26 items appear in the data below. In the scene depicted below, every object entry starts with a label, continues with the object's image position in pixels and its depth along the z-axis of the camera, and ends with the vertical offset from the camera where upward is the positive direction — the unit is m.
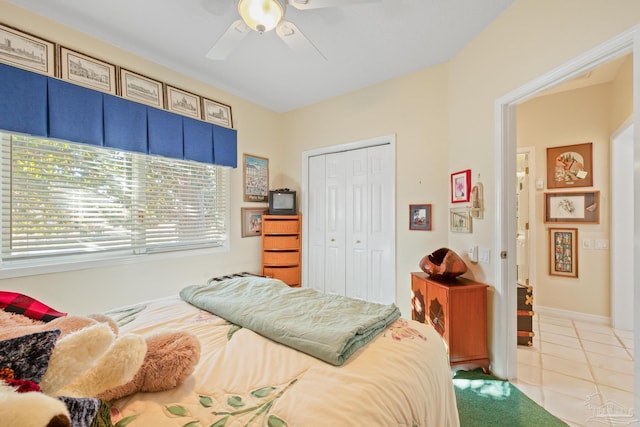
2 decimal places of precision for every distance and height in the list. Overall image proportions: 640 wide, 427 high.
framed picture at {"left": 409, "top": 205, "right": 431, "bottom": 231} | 2.63 -0.07
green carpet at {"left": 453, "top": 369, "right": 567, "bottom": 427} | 1.57 -1.27
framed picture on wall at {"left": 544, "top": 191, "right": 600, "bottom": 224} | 2.94 +0.02
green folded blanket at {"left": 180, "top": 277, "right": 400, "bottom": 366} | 0.98 -0.48
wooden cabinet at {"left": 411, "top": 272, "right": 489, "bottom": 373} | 1.99 -0.85
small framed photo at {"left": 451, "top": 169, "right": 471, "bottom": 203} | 2.27 +0.22
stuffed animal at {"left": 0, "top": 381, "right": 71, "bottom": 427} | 0.35 -0.27
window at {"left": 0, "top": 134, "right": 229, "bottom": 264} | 1.83 +0.10
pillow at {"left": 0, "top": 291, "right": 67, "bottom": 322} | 0.97 -0.36
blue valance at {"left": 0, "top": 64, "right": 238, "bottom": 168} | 1.75 +0.76
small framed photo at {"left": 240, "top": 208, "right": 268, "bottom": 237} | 3.27 -0.12
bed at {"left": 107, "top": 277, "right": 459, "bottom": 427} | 0.68 -0.53
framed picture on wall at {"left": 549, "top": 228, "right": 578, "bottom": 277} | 3.05 -0.50
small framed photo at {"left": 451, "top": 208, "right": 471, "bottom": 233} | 2.28 -0.09
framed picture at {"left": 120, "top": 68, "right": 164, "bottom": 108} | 2.25 +1.12
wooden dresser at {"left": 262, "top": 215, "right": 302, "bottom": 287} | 3.39 -0.47
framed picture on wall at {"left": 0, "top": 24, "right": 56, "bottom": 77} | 1.73 +1.12
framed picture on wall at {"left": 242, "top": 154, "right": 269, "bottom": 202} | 3.29 +0.44
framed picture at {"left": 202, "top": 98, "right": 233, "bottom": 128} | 2.85 +1.12
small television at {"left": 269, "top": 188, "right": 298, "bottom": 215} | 3.44 +0.13
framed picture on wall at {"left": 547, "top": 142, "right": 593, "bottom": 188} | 2.97 +0.51
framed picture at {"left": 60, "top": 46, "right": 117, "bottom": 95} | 1.95 +1.12
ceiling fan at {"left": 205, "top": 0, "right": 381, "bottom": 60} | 1.48 +1.15
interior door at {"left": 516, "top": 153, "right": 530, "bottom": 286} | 3.31 -0.11
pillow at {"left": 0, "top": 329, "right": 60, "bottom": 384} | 0.49 -0.27
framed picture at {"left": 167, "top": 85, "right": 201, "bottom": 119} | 2.56 +1.12
